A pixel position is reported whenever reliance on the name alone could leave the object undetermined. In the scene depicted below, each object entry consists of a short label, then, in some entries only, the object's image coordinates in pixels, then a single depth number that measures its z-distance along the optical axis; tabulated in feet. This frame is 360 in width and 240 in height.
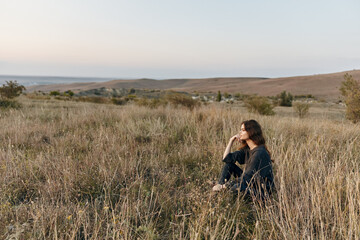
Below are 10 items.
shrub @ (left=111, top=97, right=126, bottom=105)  74.75
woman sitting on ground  8.35
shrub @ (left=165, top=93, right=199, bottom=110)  40.09
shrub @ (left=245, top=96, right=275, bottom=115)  45.68
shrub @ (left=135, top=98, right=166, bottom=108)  43.34
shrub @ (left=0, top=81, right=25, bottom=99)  38.06
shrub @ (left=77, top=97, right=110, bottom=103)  75.00
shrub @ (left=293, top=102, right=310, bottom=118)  47.98
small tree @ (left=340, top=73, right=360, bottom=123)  30.16
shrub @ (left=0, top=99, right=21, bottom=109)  34.11
